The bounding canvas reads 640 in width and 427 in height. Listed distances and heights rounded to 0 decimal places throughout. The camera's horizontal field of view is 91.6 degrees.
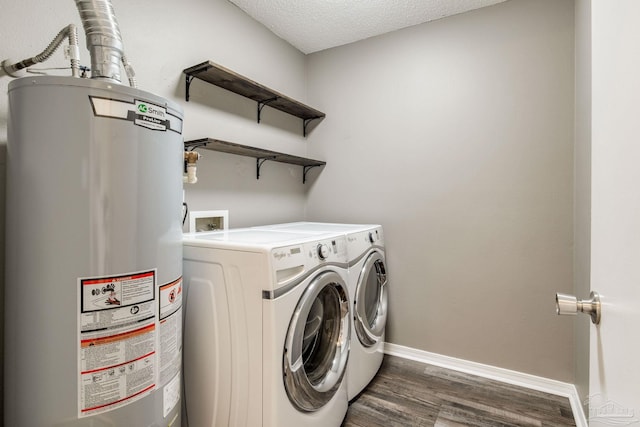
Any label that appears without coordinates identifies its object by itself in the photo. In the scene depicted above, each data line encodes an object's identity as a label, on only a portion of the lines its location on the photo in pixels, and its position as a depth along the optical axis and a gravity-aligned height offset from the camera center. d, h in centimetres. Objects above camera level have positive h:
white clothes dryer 180 -56
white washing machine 116 -47
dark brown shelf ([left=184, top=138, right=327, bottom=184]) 173 +38
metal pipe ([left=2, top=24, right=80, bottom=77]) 104 +53
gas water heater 85 -12
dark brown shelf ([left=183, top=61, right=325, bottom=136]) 176 +80
